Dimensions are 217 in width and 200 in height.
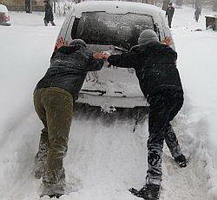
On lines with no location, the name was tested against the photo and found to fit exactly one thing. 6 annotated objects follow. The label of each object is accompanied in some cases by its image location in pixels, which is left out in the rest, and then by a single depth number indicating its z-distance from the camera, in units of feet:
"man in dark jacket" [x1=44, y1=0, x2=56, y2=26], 69.10
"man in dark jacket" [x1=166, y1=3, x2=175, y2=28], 75.65
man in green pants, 13.89
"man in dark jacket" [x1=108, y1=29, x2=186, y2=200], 14.65
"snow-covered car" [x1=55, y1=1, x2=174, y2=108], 18.67
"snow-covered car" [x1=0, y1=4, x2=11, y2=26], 60.13
